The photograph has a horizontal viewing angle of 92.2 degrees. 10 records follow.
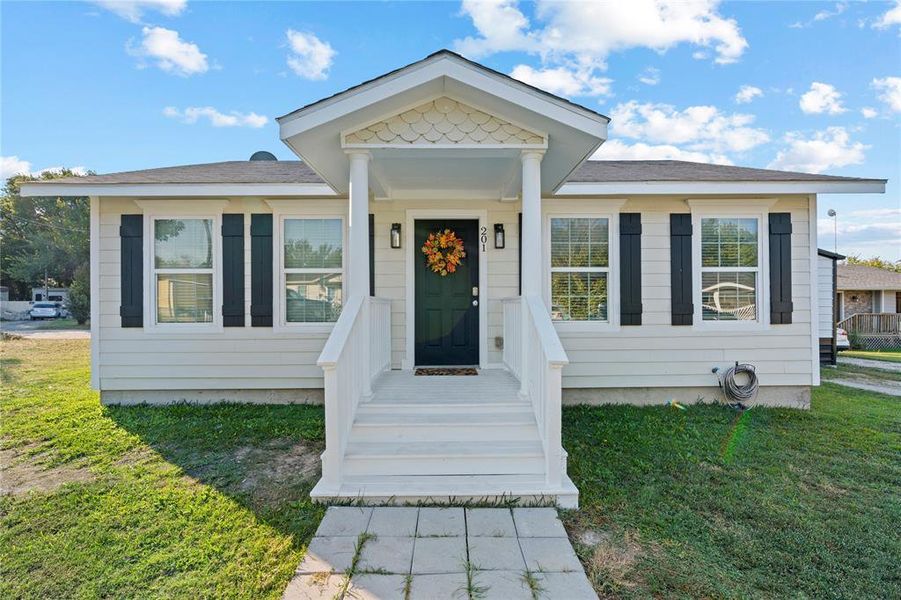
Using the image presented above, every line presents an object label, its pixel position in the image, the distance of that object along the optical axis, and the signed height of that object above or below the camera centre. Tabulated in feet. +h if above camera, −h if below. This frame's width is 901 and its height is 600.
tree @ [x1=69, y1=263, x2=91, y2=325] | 61.82 -0.06
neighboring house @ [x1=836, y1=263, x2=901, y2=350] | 49.16 -0.65
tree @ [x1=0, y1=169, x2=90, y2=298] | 93.71 +13.88
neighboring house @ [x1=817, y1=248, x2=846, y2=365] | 32.30 -0.26
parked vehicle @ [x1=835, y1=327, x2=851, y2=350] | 42.47 -3.95
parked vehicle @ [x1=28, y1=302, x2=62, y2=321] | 81.66 -1.96
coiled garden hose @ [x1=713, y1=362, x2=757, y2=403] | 17.02 -3.34
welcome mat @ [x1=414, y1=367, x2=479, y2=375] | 16.46 -2.72
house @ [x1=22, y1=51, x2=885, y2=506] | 17.17 +0.87
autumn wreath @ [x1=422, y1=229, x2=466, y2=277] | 17.75 +1.98
